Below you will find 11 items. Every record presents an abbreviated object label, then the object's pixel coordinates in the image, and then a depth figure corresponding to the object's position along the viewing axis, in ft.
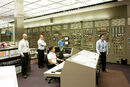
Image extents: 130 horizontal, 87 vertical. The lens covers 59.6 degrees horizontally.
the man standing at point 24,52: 12.02
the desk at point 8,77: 2.53
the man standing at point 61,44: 21.37
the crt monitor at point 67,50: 16.06
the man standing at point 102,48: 13.52
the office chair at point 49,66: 10.50
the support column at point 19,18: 14.19
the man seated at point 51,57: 10.54
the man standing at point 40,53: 15.77
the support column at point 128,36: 16.85
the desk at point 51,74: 7.43
